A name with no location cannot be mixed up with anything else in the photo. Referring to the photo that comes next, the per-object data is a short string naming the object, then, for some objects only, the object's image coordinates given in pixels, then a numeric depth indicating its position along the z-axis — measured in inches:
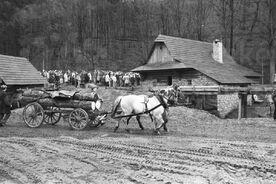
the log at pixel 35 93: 523.2
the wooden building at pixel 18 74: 890.1
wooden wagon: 482.6
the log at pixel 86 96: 487.5
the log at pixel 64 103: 481.1
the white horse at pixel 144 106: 449.4
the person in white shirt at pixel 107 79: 1274.6
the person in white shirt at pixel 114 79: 1247.5
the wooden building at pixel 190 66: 1122.0
